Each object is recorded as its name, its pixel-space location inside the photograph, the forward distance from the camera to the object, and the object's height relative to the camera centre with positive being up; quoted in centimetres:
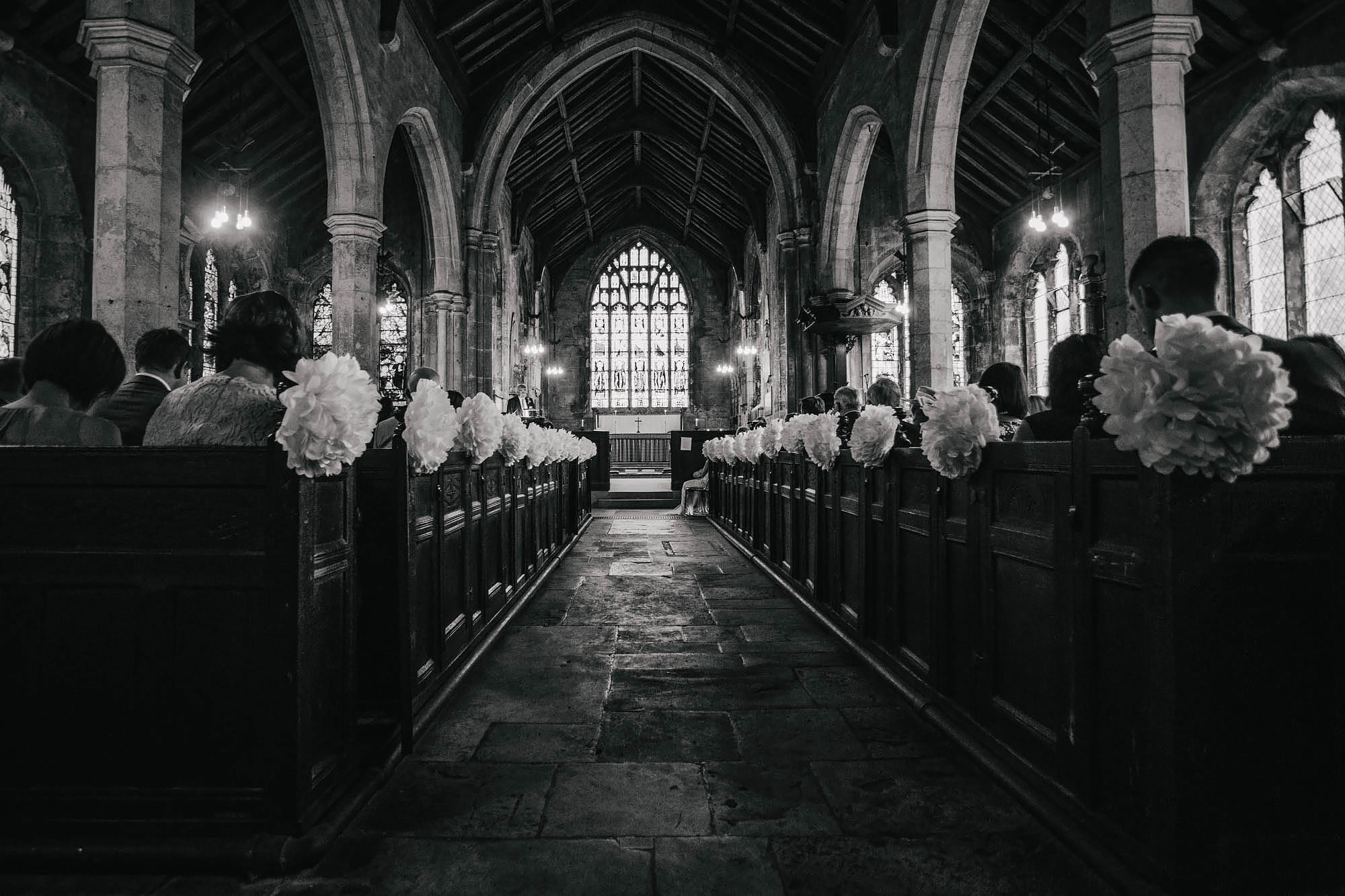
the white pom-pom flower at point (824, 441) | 375 +13
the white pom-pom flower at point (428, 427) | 244 +14
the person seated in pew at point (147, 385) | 271 +33
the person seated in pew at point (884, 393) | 455 +45
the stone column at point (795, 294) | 1117 +266
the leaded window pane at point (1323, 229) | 785 +254
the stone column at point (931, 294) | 709 +165
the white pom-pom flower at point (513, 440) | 415 +17
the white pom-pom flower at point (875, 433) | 299 +13
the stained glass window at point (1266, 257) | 859 +242
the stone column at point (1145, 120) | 389 +184
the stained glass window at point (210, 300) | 1184 +279
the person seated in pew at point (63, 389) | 214 +25
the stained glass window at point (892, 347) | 1500 +253
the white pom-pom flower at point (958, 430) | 221 +11
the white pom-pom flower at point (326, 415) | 164 +13
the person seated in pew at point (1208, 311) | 160 +36
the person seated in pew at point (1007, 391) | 314 +32
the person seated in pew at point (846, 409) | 364 +34
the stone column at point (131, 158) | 406 +175
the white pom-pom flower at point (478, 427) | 324 +19
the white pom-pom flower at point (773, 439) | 513 +20
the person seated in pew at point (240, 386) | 187 +22
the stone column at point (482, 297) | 1160 +276
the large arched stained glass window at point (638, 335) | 2170 +388
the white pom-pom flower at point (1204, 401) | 129 +11
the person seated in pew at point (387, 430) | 279 +15
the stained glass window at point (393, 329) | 1512 +291
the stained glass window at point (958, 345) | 1444 +233
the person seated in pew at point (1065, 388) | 220 +23
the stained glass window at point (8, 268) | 841 +236
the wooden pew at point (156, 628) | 167 -36
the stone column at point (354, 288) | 777 +193
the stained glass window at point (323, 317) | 1491 +311
